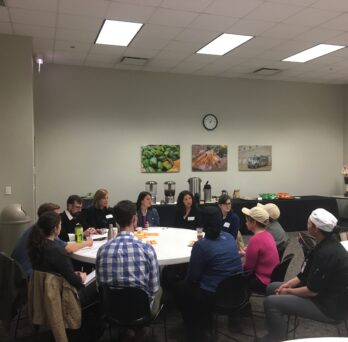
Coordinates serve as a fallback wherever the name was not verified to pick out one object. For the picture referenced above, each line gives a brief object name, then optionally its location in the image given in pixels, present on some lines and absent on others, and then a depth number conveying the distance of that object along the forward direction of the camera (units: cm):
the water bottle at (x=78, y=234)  362
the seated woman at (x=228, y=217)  438
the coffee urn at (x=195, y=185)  761
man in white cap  248
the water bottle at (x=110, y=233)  371
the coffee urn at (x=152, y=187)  742
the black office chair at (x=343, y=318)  248
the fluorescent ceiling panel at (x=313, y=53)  610
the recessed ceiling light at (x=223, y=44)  558
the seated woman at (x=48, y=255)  260
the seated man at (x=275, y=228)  363
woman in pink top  310
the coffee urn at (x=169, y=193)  731
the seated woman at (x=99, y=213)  457
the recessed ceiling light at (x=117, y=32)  503
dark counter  751
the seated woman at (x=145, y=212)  474
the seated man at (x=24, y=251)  320
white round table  314
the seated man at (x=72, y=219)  407
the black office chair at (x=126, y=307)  240
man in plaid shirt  248
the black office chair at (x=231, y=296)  270
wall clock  802
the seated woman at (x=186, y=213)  502
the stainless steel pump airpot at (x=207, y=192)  740
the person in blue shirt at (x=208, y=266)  278
